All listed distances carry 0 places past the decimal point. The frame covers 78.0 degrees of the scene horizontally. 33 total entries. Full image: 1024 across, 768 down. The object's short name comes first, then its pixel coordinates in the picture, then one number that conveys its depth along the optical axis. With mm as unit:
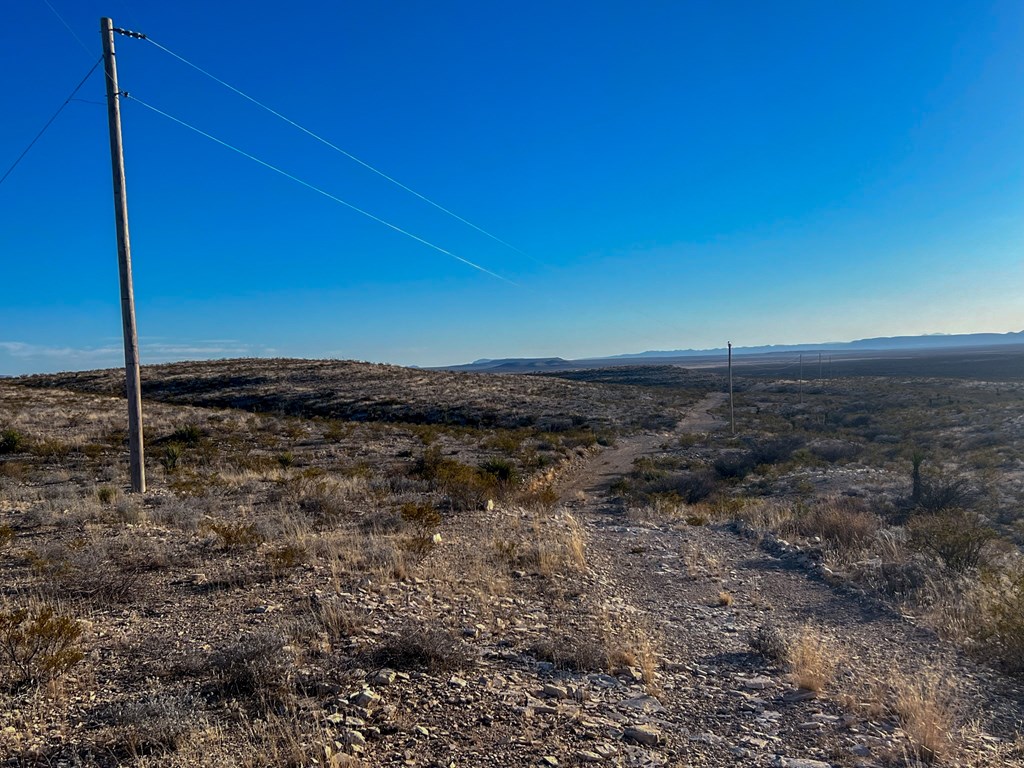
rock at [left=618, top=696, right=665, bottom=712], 4961
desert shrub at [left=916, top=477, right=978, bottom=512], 15211
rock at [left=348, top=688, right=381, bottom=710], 4762
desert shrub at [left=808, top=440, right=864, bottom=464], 26816
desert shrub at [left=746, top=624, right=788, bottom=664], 6016
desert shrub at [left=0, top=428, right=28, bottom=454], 23641
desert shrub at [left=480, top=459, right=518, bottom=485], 18500
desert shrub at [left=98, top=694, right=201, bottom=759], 4086
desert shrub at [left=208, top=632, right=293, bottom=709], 4789
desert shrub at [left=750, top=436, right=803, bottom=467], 25781
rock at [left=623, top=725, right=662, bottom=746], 4434
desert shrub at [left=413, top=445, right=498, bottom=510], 14086
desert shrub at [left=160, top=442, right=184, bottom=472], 19953
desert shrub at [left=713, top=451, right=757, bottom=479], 23031
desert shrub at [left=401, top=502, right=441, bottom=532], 11266
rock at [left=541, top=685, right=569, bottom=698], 5109
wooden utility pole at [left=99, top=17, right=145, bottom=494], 12508
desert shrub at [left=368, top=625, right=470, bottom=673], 5480
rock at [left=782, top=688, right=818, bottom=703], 5203
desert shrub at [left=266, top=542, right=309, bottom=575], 8477
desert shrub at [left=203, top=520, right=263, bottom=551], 9586
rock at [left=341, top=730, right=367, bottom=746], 4219
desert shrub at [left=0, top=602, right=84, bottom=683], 5031
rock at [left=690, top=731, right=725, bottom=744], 4510
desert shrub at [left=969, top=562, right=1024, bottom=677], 5980
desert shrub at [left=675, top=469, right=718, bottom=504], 18797
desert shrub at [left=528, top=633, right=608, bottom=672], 5684
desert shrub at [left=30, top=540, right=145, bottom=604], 7293
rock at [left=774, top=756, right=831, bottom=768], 4223
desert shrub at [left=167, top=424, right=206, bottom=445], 26719
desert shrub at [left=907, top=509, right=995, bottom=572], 9266
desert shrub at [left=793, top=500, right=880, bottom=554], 11336
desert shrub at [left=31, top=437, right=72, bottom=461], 22375
